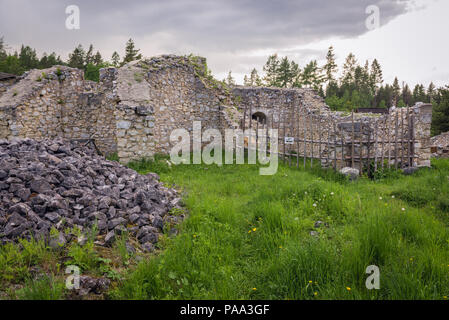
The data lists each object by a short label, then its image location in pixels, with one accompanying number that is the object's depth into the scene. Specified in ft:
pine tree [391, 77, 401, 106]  207.10
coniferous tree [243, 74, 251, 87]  159.72
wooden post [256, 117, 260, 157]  34.18
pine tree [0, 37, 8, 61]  158.66
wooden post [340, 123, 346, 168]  24.74
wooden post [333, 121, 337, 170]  24.60
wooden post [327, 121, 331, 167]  25.35
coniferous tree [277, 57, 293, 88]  140.77
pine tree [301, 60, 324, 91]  143.23
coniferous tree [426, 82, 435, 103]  188.87
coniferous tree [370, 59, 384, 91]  190.19
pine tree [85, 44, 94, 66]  154.51
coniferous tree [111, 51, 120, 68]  168.76
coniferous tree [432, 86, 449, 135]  74.74
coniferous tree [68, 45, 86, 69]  145.62
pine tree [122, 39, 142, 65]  140.64
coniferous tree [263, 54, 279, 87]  143.64
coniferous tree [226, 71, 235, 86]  139.19
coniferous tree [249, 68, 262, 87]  161.88
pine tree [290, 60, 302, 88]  140.14
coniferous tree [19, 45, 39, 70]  144.26
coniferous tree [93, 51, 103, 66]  158.40
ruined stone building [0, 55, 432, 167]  26.30
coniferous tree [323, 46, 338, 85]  157.69
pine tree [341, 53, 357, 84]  193.06
